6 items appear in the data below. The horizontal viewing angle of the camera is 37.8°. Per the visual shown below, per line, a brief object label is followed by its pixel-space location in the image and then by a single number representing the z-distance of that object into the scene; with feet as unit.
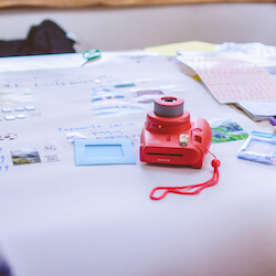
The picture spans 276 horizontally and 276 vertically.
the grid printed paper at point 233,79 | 3.20
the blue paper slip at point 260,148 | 2.33
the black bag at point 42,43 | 5.59
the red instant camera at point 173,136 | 2.19
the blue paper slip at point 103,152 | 2.25
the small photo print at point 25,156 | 2.22
